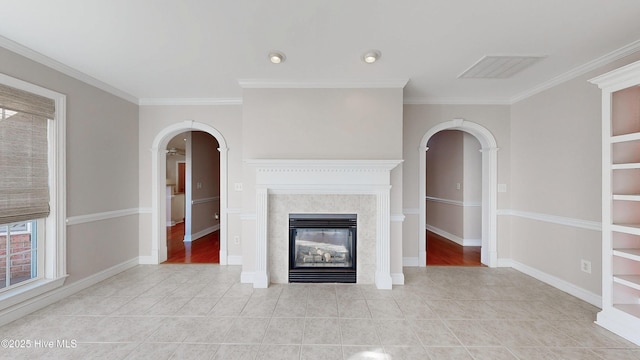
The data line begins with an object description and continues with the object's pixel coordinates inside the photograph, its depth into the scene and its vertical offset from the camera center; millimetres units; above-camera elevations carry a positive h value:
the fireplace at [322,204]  3129 -297
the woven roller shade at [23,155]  2332 +254
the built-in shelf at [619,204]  2207 -226
